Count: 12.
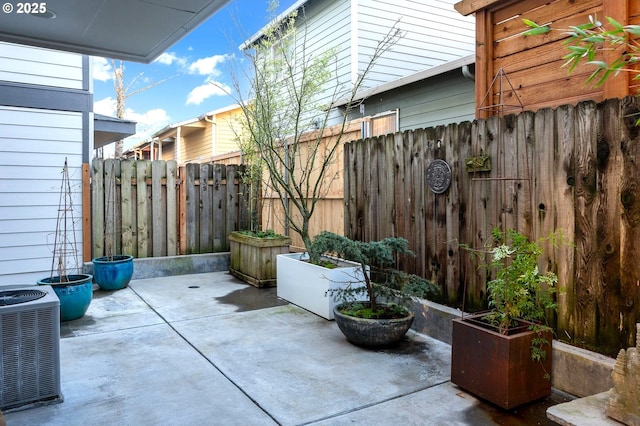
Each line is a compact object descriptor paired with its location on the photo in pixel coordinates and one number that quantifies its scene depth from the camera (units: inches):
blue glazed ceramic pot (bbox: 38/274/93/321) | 162.4
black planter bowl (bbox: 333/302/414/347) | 132.0
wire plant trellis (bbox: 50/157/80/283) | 215.8
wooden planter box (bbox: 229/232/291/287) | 226.2
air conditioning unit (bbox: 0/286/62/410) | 97.3
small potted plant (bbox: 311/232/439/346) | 132.9
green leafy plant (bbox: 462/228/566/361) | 98.5
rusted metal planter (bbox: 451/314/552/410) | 95.9
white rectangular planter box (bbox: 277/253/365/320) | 167.2
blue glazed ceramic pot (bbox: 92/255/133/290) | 213.8
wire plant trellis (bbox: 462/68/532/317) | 121.6
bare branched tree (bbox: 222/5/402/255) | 210.2
